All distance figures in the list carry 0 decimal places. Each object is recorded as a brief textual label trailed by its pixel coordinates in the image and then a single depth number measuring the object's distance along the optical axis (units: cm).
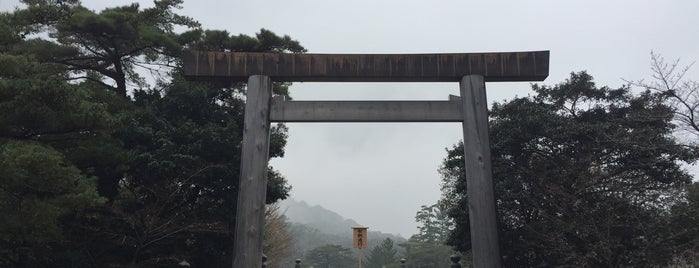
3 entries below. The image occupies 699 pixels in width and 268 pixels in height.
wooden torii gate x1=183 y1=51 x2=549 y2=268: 575
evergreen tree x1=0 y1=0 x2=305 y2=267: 593
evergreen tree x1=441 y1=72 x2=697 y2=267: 647
